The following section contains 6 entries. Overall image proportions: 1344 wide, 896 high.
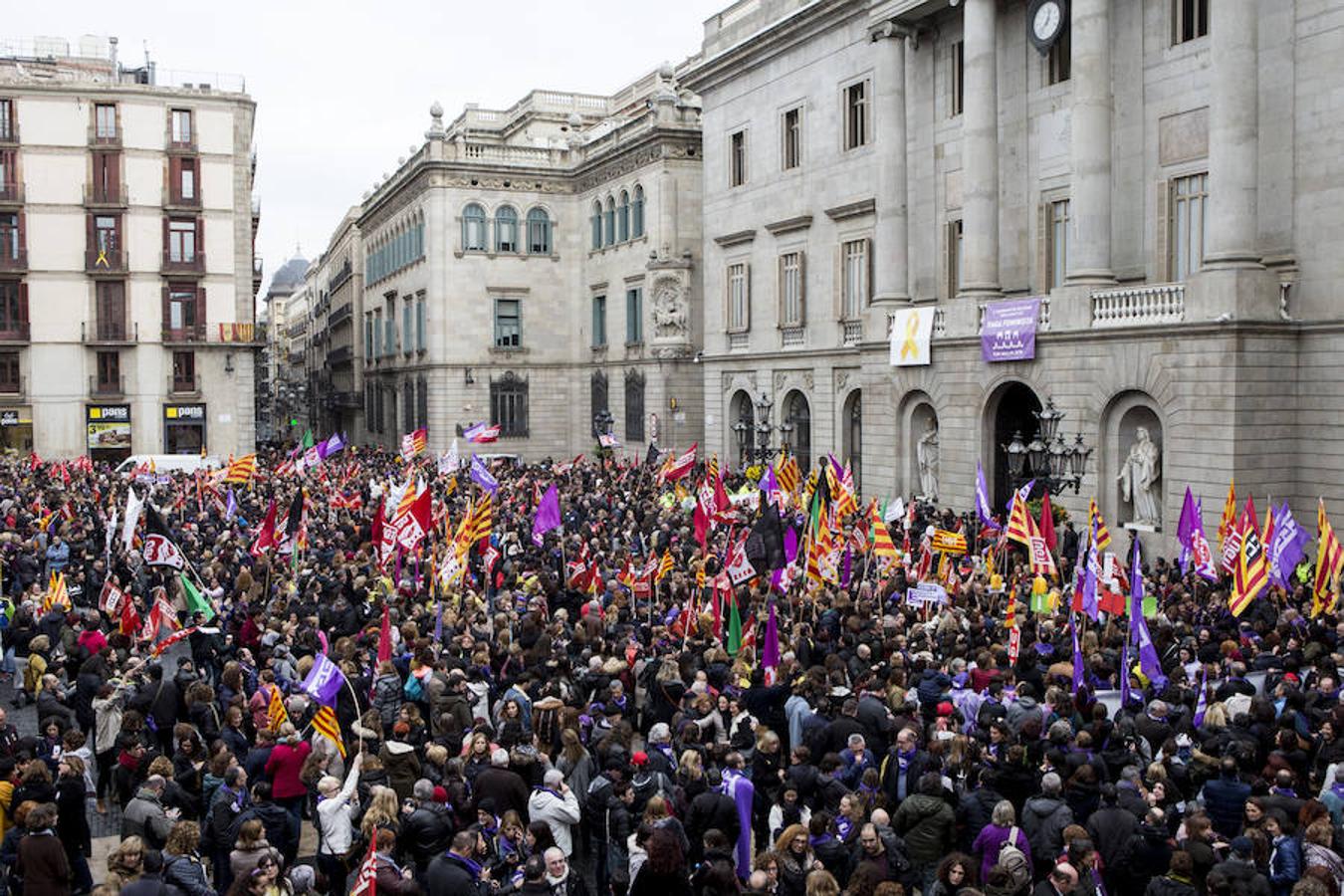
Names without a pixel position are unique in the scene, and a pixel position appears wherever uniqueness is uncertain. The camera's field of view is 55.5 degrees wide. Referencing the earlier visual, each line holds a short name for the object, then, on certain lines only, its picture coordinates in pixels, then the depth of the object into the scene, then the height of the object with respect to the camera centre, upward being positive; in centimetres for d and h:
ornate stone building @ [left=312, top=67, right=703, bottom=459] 5084 +542
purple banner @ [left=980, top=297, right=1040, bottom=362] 2922 +163
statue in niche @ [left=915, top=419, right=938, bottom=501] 3366 -156
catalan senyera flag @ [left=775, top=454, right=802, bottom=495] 2708 -157
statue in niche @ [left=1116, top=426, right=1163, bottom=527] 2680 -163
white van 4309 -195
